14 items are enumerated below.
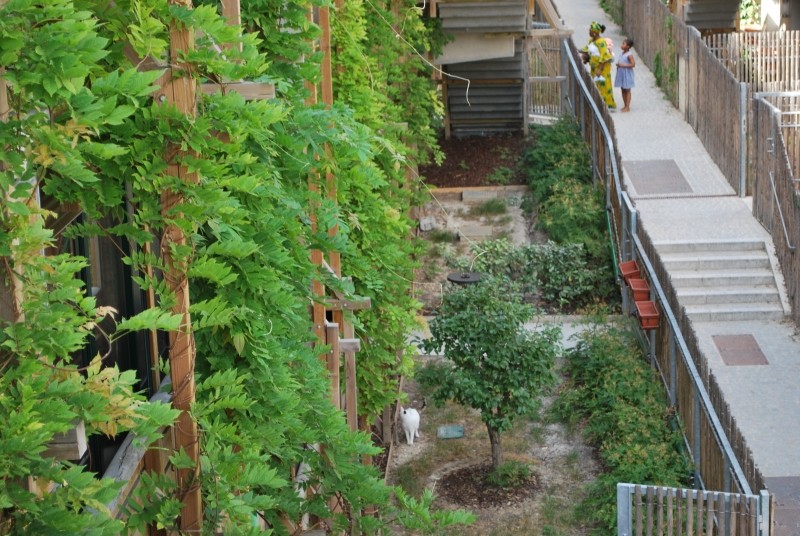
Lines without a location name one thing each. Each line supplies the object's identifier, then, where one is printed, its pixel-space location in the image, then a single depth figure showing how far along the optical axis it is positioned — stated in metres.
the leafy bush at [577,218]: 20.84
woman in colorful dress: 24.78
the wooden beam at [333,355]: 9.23
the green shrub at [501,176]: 25.02
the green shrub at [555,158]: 23.58
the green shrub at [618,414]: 13.02
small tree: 14.01
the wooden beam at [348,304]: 9.48
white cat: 15.00
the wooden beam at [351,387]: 10.09
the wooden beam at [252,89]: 5.77
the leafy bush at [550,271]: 19.59
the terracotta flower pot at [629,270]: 17.78
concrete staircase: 17.84
